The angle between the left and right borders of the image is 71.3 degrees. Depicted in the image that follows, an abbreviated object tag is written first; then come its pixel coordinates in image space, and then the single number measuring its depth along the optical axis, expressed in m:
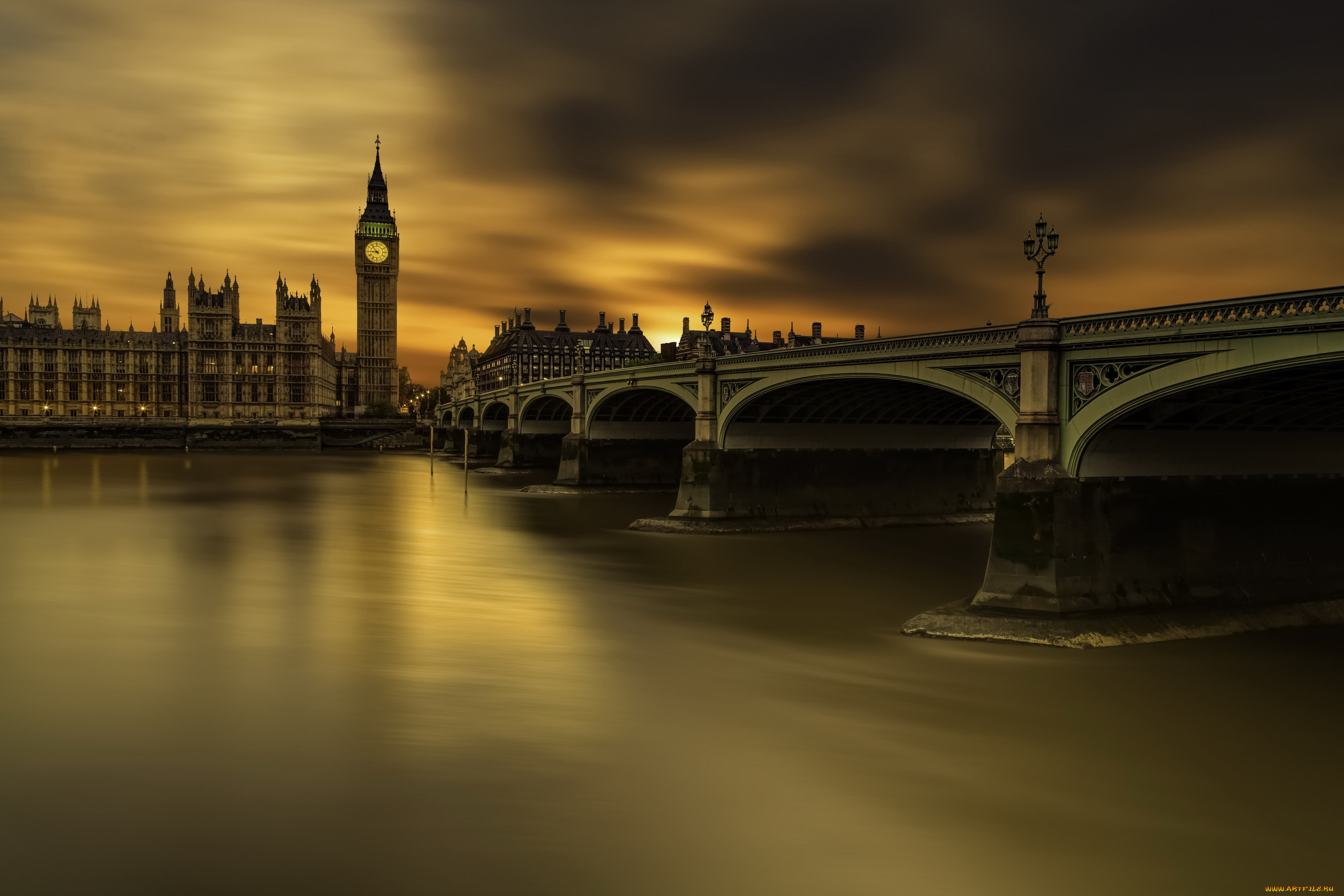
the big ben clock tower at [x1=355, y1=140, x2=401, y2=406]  180.25
